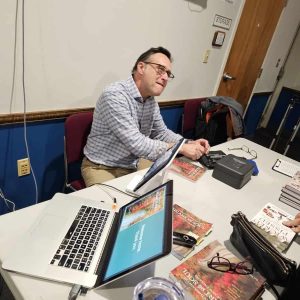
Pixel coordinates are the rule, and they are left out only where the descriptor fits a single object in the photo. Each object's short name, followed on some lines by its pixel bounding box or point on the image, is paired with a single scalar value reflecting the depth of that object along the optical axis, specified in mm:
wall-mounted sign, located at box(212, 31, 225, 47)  2738
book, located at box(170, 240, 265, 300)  795
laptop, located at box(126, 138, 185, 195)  1089
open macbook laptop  730
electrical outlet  1730
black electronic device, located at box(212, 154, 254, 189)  1449
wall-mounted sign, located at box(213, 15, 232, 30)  2645
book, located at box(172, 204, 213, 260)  970
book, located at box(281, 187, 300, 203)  1416
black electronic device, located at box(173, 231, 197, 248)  980
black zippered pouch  865
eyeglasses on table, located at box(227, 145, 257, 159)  1991
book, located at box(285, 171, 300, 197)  1431
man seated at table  1500
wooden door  2885
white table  733
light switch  2764
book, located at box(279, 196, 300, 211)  1410
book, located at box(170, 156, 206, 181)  1493
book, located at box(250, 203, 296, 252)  1104
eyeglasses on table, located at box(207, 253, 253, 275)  888
